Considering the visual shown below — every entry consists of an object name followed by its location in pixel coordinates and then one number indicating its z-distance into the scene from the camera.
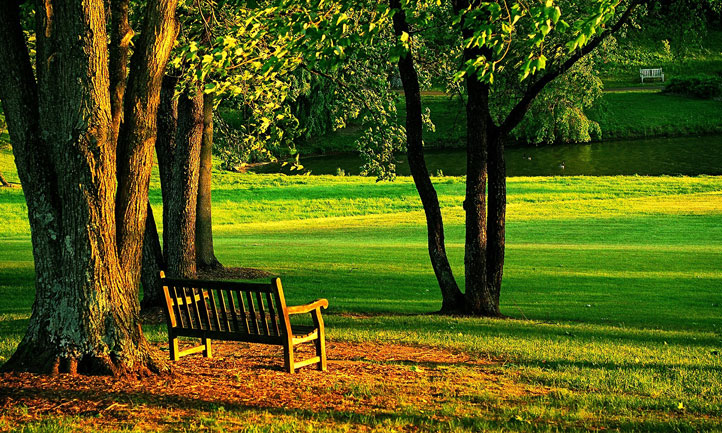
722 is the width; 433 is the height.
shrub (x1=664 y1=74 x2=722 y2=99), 78.19
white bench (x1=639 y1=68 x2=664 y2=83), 91.37
